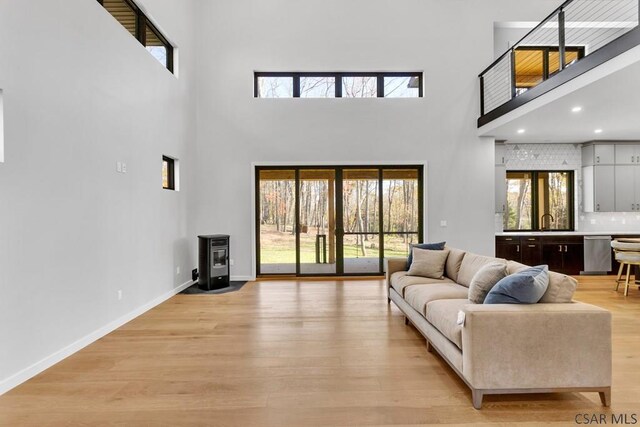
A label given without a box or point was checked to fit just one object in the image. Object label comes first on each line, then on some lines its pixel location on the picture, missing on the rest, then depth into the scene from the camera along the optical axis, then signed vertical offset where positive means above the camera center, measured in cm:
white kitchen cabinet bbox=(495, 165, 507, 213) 720 +51
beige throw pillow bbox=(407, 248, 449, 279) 437 -66
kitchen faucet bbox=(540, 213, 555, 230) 768 -16
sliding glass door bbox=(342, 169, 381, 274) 700 -7
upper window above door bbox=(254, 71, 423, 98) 700 +270
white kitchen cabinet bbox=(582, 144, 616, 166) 729 +126
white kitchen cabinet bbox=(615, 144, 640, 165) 722 +125
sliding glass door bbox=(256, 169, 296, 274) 700 +2
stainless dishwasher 690 -84
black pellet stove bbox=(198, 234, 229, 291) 594 -85
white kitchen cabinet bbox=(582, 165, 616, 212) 724 +52
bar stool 535 -64
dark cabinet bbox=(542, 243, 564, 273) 692 -88
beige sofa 225 -92
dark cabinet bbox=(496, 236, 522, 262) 696 -73
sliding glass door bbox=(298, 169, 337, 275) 699 -15
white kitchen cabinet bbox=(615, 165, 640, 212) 721 +49
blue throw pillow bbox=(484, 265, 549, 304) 237 -54
